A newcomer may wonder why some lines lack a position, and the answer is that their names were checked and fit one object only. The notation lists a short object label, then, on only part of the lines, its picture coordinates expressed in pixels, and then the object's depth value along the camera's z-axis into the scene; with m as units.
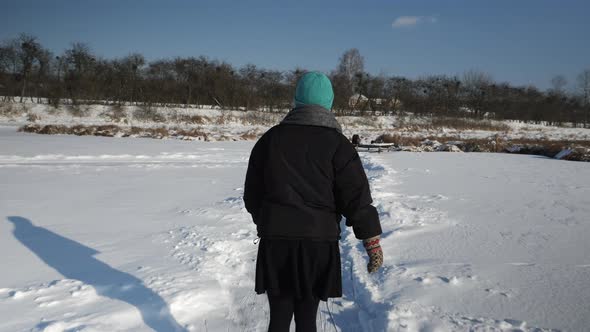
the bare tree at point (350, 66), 46.35
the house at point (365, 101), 44.36
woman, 1.74
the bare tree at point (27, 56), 34.62
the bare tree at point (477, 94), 43.66
